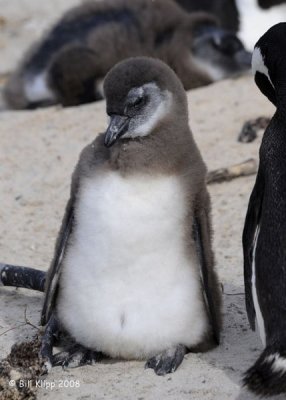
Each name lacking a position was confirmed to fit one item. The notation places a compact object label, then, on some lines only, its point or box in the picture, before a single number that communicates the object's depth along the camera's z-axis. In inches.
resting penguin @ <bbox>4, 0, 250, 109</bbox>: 622.8
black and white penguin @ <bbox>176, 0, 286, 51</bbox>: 711.1
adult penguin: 253.9
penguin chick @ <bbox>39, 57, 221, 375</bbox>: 283.3
